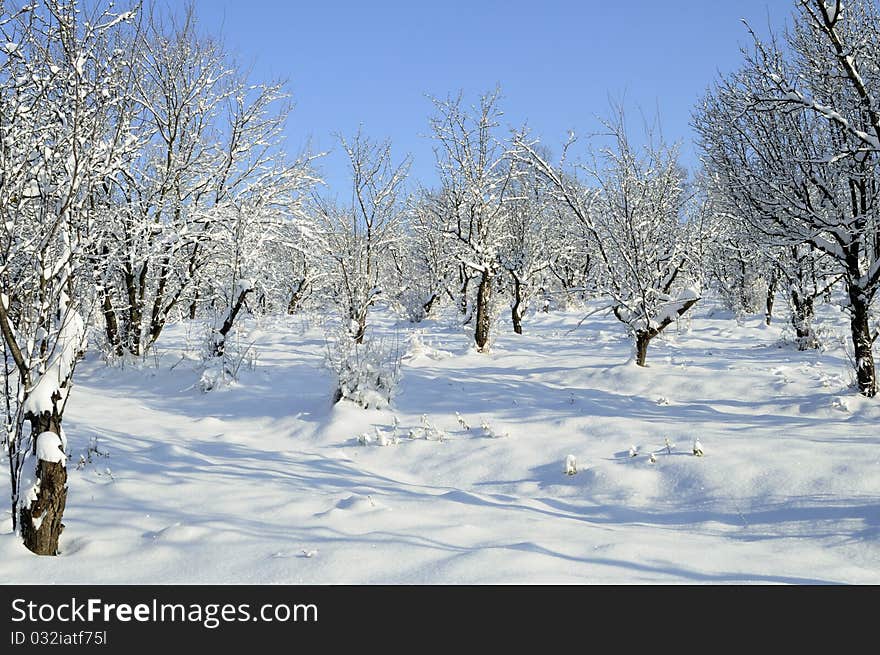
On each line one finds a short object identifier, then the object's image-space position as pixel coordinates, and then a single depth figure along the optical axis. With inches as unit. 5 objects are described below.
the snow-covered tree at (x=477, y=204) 526.9
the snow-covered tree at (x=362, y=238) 550.6
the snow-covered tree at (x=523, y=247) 701.9
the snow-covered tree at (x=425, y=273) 840.7
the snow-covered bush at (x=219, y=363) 377.7
